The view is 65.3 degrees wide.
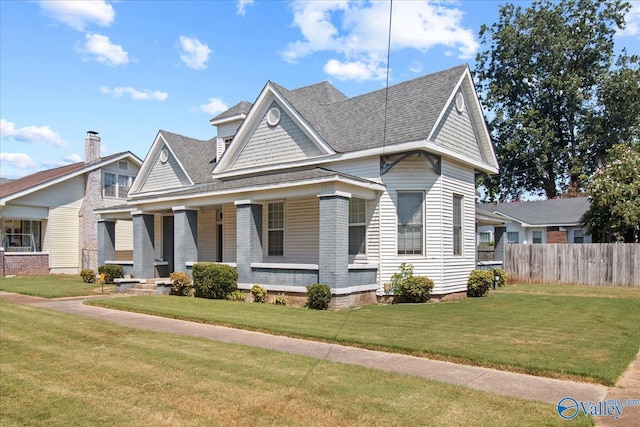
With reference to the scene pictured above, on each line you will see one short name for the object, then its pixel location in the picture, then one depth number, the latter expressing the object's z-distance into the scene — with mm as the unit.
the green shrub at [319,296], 13578
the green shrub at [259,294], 15461
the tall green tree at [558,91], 38406
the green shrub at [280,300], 15039
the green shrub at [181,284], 17375
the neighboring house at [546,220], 35656
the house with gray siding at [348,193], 14961
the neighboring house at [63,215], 27969
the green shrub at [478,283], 17141
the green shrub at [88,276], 22281
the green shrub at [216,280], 15953
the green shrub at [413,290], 15211
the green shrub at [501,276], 21972
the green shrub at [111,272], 21172
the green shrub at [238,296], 15852
